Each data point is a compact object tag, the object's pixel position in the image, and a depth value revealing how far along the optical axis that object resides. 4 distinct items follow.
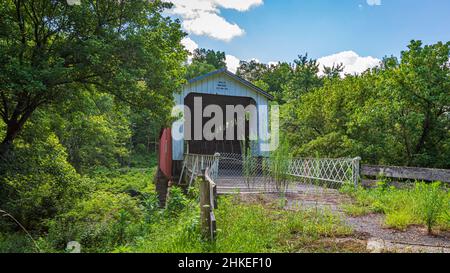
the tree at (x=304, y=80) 22.64
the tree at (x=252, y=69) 48.74
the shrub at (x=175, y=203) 7.61
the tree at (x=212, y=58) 51.75
